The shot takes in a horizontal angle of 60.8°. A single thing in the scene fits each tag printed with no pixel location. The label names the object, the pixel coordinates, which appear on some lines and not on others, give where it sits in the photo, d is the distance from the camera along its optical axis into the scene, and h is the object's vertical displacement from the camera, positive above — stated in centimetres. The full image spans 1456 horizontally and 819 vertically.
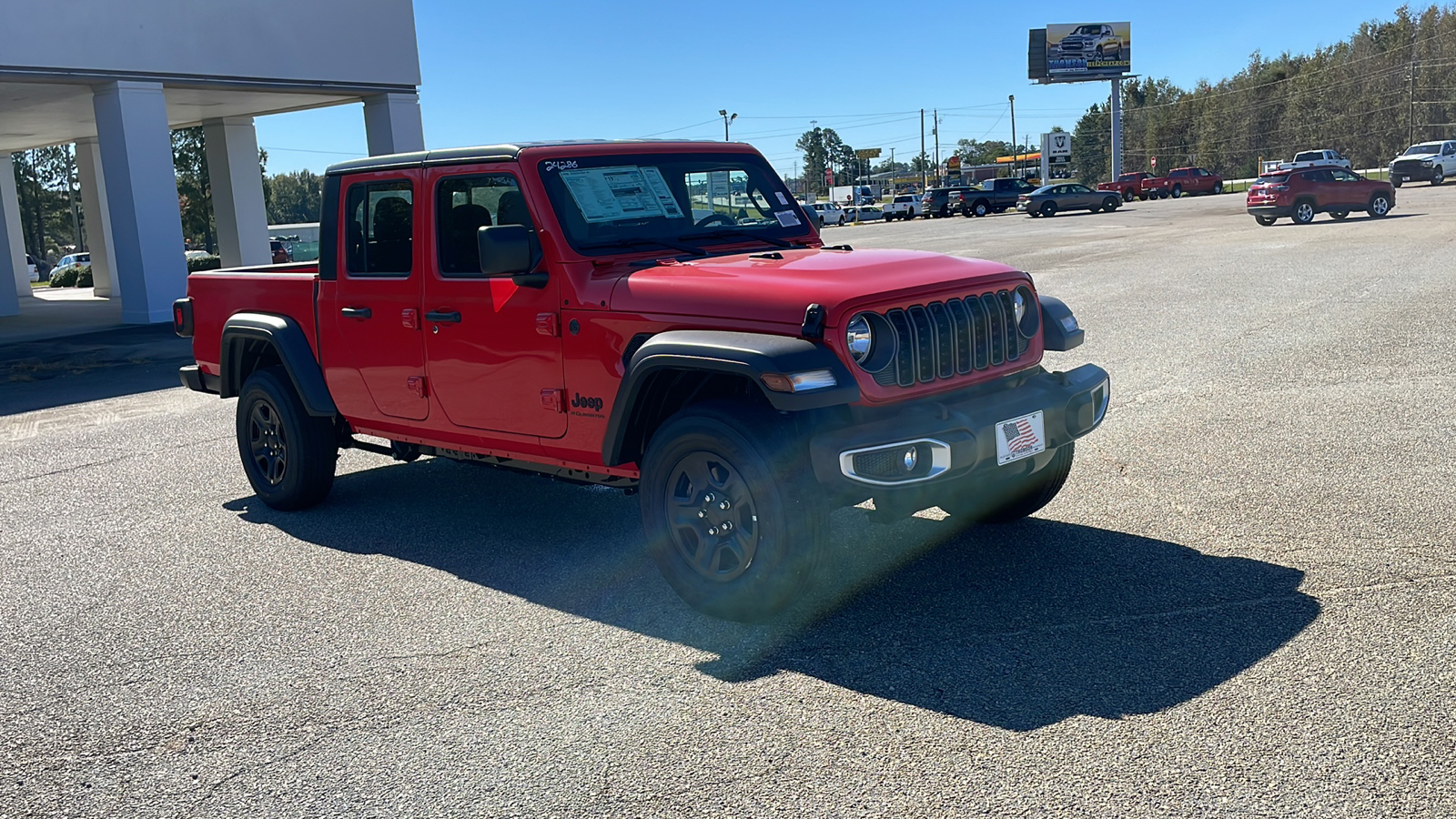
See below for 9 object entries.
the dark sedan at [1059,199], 5266 -71
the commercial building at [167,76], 1916 +262
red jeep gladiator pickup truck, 461 -61
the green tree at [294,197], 13312 +377
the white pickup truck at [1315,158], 6353 +42
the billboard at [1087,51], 8769 +906
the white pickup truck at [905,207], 6438 -78
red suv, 3064 -71
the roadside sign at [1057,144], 8400 +258
